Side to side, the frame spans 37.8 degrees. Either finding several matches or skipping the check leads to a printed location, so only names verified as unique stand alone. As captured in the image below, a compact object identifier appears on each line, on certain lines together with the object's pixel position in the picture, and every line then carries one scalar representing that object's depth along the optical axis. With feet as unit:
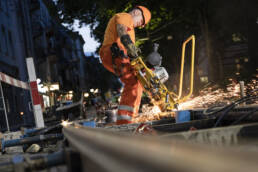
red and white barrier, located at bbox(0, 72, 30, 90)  30.91
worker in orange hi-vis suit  17.93
